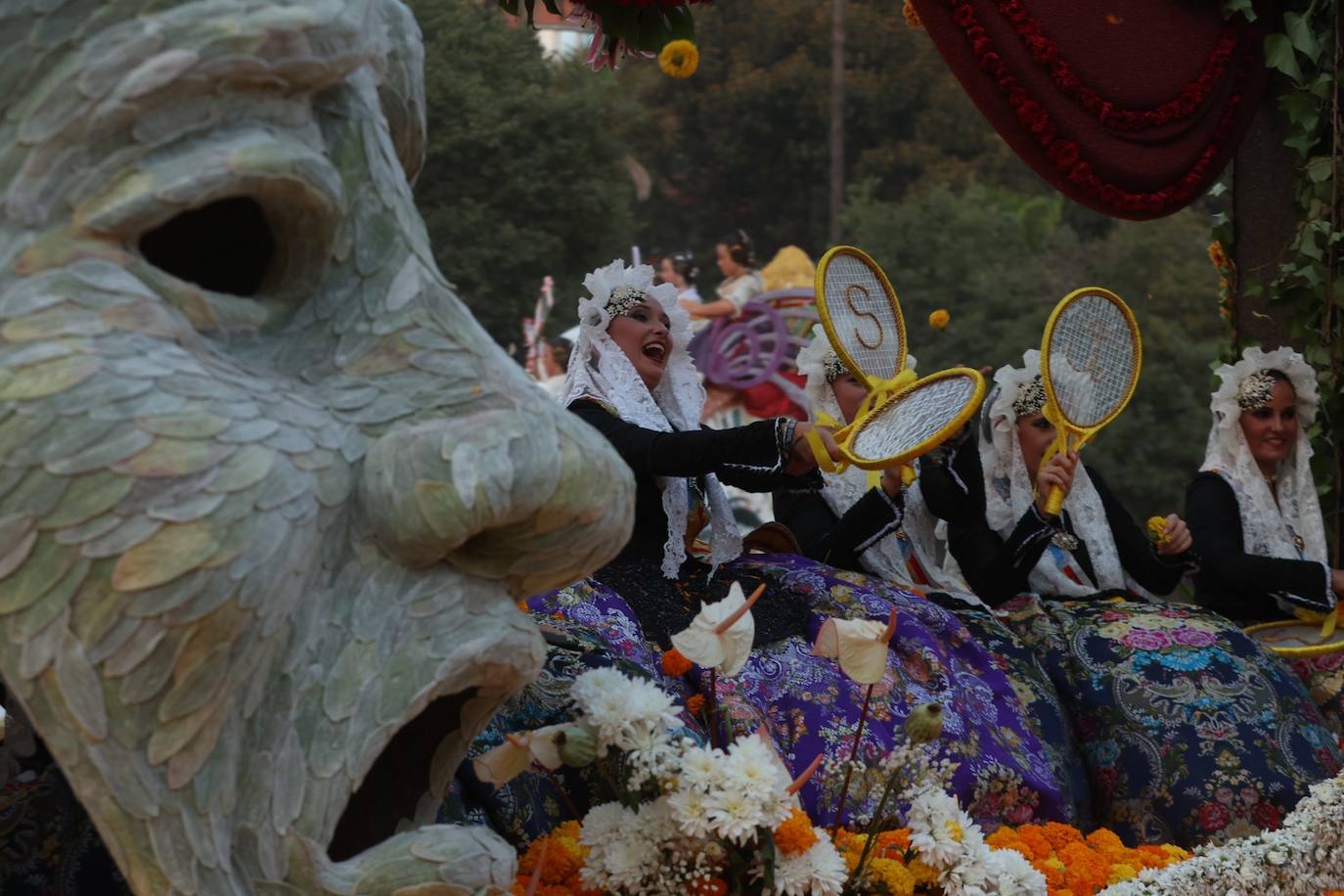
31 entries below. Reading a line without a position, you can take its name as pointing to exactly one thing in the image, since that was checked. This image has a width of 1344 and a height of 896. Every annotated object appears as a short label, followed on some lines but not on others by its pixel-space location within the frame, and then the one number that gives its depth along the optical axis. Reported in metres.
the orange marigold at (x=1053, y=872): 5.89
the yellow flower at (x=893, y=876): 4.88
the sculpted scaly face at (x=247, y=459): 3.12
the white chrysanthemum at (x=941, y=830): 4.90
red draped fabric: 7.97
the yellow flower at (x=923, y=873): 4.96
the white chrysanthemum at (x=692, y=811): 4.40
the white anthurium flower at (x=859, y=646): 4.66
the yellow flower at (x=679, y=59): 6.75
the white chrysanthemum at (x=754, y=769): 4.39
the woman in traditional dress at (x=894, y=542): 7.14
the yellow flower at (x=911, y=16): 8.22
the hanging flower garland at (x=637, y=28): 6.51
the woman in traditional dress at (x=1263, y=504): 8.17
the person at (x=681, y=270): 24.59
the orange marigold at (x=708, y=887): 4.53
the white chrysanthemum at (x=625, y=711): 4.52
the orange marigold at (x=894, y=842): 5.20
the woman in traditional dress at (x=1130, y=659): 6.94
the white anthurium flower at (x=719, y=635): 4.50
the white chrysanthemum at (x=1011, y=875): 4.98
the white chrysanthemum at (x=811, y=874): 4.51
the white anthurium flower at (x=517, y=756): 4.38
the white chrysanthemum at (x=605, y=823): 4.55
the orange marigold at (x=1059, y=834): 6.23
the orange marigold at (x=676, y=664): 4.83
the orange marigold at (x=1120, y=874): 5.90
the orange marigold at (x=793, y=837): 4.54
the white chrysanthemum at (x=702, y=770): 4.43
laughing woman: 6.09
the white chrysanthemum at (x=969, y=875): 4.89
